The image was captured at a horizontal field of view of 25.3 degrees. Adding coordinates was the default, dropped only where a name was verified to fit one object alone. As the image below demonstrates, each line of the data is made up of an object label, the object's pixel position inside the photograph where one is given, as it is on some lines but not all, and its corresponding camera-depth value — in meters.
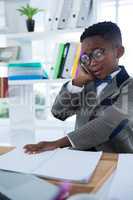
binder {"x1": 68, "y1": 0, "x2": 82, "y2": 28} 1.91
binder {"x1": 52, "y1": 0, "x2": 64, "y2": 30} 1.96
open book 0.63
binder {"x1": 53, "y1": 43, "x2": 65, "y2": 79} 1.98
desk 0.57
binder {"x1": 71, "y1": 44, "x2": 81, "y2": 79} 1.91
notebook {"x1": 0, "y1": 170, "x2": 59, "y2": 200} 0.47
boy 0.93
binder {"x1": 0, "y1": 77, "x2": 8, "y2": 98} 2.18
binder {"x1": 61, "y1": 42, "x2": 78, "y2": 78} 1.94
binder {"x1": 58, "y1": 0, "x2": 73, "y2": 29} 1.95
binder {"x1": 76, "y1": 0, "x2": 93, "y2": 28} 1.90
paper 0.56
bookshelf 2.06
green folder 2.02
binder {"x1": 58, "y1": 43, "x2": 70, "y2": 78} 1.96
